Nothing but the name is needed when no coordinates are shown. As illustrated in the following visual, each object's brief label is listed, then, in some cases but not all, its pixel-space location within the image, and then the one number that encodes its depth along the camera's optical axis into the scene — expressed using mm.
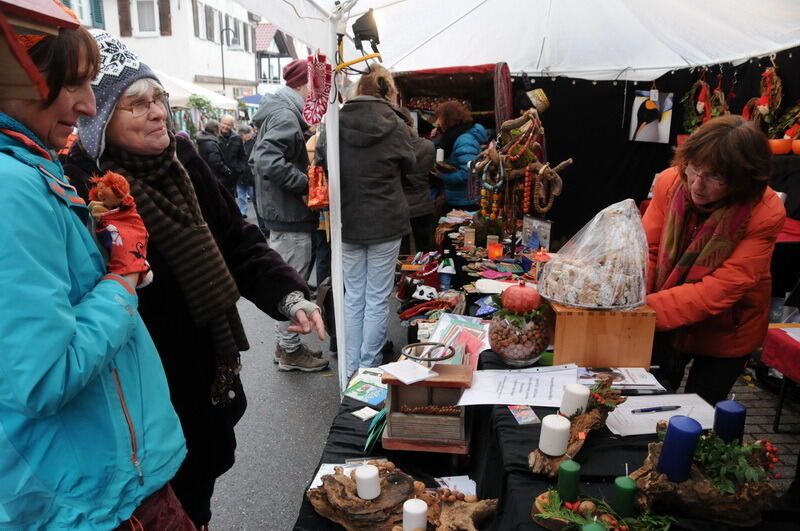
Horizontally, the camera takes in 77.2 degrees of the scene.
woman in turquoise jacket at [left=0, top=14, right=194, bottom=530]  738
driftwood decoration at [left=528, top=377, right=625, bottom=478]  1210
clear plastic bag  1653
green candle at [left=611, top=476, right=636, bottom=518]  1050
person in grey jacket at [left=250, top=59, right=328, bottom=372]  3488
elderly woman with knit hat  1243
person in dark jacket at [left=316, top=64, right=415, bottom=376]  3121
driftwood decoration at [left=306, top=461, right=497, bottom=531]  1321
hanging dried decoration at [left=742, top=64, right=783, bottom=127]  3948
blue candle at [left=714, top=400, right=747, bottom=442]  1140
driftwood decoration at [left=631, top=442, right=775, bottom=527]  1057
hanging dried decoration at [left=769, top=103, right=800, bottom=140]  3629
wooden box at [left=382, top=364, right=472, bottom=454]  1634
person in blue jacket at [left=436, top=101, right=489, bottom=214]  5062
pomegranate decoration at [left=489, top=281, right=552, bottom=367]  1695
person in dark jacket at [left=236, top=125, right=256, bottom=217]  9700
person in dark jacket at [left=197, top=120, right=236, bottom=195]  8328
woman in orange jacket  1692
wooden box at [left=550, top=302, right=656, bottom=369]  1650
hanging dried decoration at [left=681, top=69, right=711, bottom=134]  5418
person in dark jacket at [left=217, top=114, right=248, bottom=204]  9102
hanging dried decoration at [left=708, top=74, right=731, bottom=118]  5086
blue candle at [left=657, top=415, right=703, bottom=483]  1052
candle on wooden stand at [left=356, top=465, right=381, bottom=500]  1360
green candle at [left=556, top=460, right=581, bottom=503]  1071
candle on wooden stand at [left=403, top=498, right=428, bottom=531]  1232
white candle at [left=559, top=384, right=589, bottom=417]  1349
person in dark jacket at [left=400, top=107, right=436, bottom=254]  4191
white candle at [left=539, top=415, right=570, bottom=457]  1199
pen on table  1449
